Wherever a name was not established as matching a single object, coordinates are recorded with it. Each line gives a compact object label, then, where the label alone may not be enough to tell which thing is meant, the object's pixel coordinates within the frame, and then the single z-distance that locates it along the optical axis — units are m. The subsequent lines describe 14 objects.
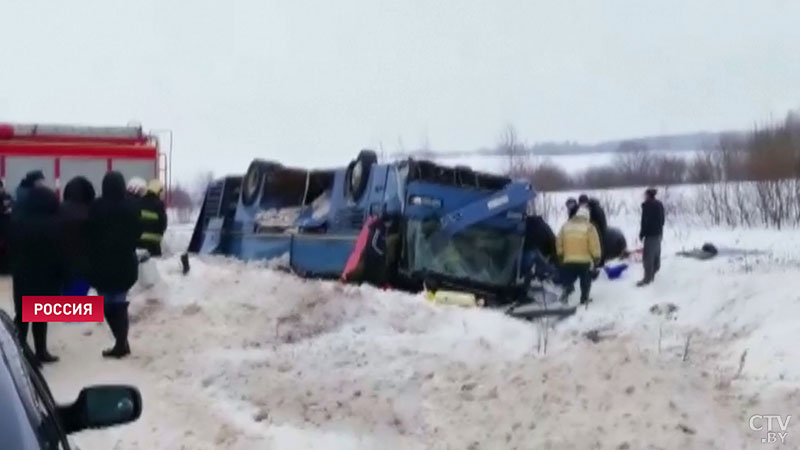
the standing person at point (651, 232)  21.23
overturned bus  18.52
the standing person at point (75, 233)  11.47
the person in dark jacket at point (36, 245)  11.17
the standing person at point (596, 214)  19.89
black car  3.71
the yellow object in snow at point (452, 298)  16.89
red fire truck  19.00
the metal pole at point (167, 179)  20.25
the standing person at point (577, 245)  18.86
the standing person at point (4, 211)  14.72
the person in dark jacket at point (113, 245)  11.53
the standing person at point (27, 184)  11.39
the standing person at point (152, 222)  15.98
